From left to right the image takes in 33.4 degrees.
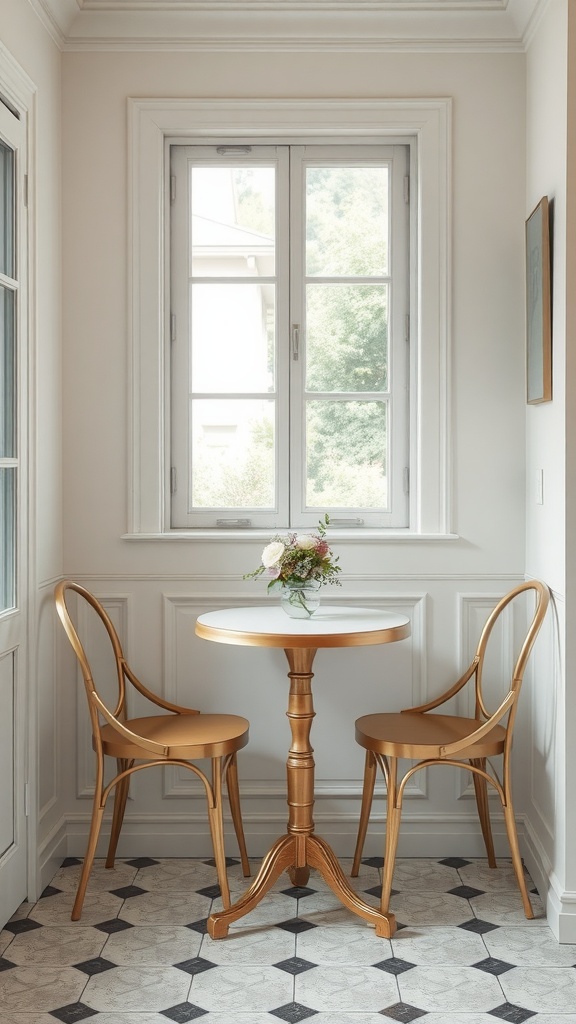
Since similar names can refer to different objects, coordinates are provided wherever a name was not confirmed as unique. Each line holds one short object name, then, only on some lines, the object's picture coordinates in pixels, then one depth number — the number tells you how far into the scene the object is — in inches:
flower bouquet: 111.6
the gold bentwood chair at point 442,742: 109.2
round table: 105.3
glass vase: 112.7
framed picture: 111.7
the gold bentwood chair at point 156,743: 109.0
